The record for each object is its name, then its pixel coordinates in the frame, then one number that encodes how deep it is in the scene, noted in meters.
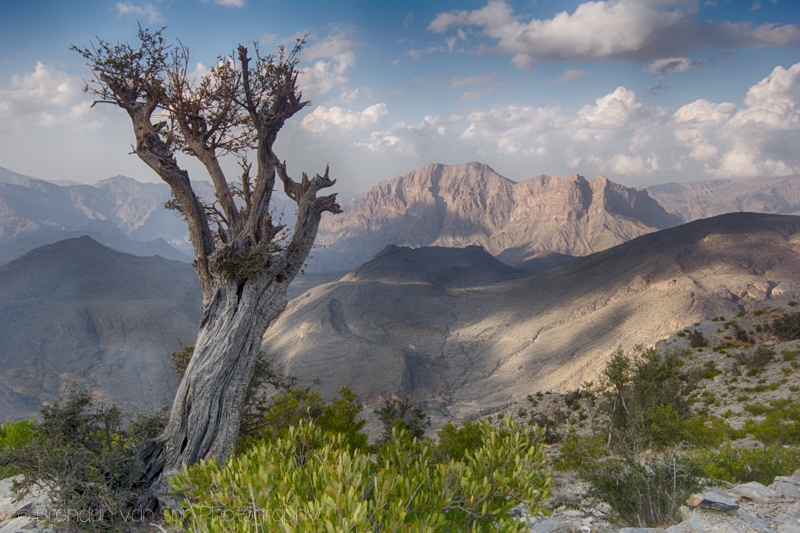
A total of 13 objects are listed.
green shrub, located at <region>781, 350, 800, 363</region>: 24.77
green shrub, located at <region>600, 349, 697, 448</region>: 17.38
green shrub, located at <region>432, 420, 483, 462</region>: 9.23
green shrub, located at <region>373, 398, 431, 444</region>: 26.15
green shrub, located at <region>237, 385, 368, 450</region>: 10.56
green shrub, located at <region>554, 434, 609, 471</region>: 13.54
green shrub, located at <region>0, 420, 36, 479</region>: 12.08
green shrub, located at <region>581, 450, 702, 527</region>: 7.52
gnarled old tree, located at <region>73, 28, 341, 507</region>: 7.93
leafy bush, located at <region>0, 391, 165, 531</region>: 6.49
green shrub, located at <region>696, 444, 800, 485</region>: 10.02
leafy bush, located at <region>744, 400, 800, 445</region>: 13.98
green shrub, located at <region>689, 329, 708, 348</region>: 33.36
